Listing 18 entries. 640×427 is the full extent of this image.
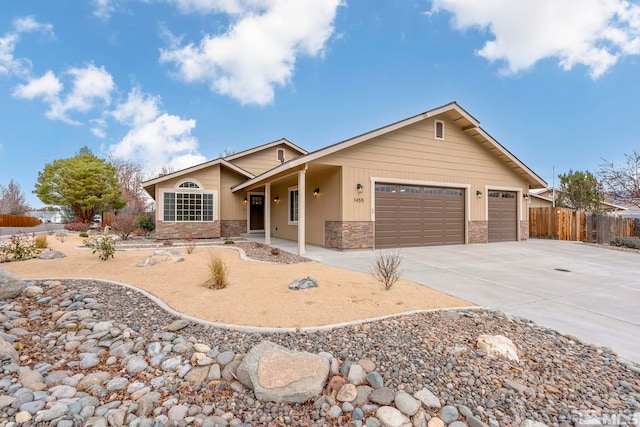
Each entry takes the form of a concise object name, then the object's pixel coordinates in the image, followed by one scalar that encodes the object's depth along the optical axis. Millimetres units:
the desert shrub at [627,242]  11555
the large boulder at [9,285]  4156
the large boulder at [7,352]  2783
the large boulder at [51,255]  7334
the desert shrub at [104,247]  7129
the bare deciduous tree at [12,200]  29578
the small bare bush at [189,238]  12540
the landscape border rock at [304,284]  4657
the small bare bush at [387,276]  4691
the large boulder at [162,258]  6734
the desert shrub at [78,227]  18156
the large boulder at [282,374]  2273
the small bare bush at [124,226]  13512
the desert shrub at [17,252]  7059
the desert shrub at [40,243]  8617
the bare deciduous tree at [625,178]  13872
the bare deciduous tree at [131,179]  27619
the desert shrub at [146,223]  16641
